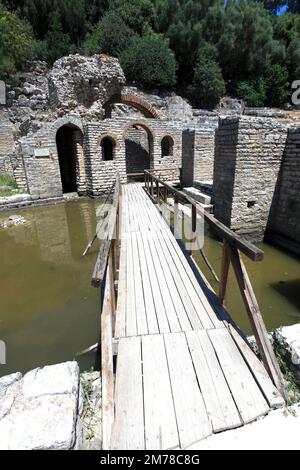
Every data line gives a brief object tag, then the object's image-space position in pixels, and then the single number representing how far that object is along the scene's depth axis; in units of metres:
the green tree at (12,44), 19.28
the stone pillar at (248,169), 5.68
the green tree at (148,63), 20.92
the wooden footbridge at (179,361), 1.76
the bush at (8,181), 12.02
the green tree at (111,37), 22.53
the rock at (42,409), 1.47
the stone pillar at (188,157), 9.87
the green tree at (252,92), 25.03
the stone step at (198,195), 7.33
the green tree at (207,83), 22.22
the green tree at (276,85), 25.59
